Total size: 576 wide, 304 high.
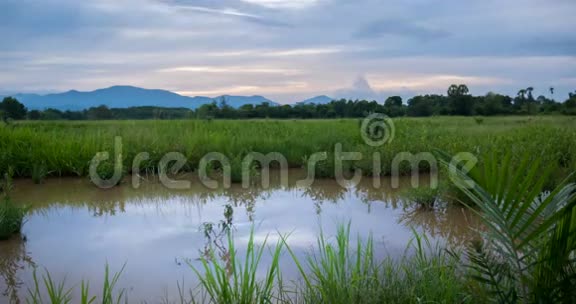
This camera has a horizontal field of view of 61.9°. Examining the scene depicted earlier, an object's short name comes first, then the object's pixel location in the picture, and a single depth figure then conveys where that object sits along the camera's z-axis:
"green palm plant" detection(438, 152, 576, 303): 1.50
